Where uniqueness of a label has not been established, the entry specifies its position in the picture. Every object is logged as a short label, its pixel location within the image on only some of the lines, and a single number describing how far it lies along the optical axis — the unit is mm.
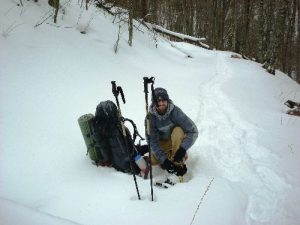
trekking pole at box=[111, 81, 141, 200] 3979
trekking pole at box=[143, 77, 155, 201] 3943
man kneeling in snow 4684
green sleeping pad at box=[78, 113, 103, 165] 4785
